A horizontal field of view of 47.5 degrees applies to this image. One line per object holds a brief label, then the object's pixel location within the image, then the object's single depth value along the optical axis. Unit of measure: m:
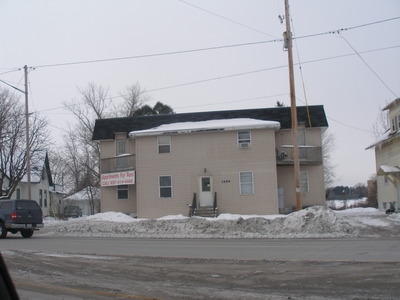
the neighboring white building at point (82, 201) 67.75
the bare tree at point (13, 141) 41.00
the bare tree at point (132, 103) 58.41
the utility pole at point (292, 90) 24.75
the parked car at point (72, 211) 51.87
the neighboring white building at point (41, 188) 50.38
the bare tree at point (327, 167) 62.16
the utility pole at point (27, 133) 33.03
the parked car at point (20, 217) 21.89
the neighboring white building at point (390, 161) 32.56
